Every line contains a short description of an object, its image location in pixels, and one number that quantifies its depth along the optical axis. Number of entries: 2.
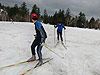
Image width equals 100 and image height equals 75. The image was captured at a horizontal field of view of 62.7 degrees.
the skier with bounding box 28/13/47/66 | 3.27
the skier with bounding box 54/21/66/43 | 6.83
